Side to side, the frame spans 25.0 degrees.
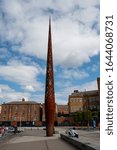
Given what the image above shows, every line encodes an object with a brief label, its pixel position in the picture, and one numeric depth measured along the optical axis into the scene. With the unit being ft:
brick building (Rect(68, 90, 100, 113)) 320.44
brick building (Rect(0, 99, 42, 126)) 351.87
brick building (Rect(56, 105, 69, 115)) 393.33
